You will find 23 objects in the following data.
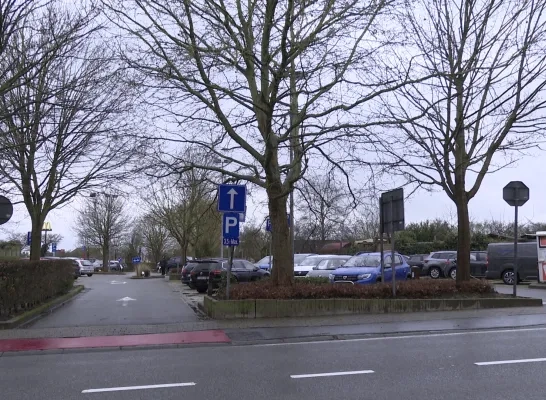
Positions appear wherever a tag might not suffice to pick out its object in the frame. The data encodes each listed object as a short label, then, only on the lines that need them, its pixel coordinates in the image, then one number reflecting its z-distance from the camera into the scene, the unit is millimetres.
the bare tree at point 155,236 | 58828
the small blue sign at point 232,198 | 14141
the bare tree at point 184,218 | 39797
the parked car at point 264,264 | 27606
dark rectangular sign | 15809
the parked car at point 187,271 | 28256
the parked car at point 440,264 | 31266
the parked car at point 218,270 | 24938
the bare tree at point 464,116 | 16531
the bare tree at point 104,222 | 61906
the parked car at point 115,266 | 70100
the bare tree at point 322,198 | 16345
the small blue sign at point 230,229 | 14328
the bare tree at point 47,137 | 13070
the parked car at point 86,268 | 49625
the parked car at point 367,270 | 18969
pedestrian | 52694
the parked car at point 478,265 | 31078
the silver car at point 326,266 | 23281
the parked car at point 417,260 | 34222
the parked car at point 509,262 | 26766
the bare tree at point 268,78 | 13727
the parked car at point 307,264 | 24594
